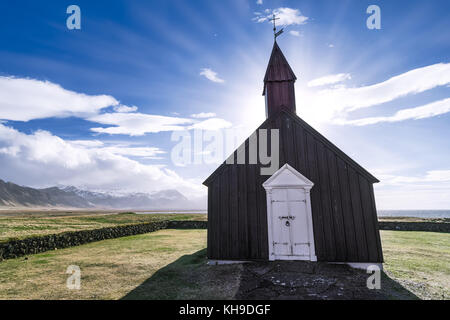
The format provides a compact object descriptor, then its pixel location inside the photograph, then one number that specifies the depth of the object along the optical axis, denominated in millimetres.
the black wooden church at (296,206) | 9078
